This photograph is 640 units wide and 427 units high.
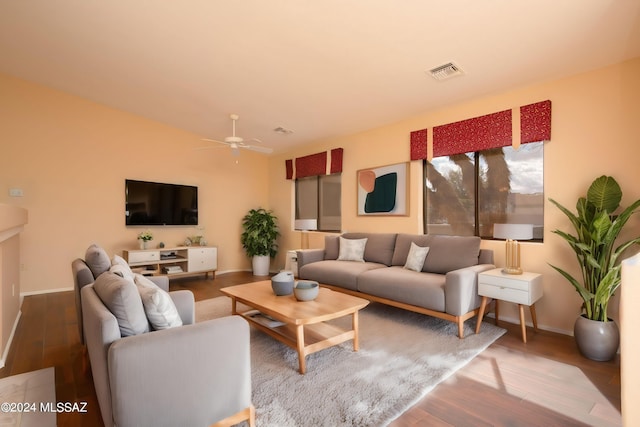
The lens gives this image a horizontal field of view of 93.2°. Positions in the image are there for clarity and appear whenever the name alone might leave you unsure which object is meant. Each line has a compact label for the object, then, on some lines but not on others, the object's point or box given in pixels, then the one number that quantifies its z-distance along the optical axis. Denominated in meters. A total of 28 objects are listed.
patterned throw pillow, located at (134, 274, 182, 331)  1.55
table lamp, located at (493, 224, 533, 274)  2.81
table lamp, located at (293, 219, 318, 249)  5.26
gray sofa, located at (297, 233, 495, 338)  2.90
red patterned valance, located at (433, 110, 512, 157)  3.41
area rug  1.77
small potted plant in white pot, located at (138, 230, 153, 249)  5.09
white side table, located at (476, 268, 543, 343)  2.74
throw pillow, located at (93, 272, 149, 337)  1.45
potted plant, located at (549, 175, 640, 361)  2.40
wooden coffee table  2.26
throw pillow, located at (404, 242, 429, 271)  3.68
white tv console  4.94
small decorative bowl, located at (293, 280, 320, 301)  2.63
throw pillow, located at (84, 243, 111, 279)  2.27
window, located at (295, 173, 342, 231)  5.62
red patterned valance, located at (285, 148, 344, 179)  5.34
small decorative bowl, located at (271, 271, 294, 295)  2.82
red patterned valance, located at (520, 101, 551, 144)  3.11
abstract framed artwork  4.44
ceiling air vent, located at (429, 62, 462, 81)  2.96
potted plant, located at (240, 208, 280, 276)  6.15
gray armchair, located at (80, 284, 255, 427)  1.27
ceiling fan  3.96
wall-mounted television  5.18
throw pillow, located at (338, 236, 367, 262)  4.51
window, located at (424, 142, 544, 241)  3.35
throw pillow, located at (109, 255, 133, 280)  1.96
